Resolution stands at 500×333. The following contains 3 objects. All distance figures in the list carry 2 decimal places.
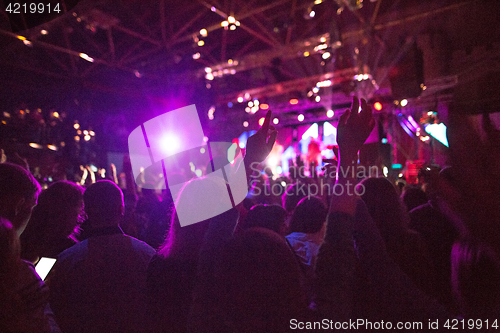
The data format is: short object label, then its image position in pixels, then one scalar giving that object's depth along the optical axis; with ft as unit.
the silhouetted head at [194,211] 3.78
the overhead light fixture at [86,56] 21.60
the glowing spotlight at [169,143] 31.68
